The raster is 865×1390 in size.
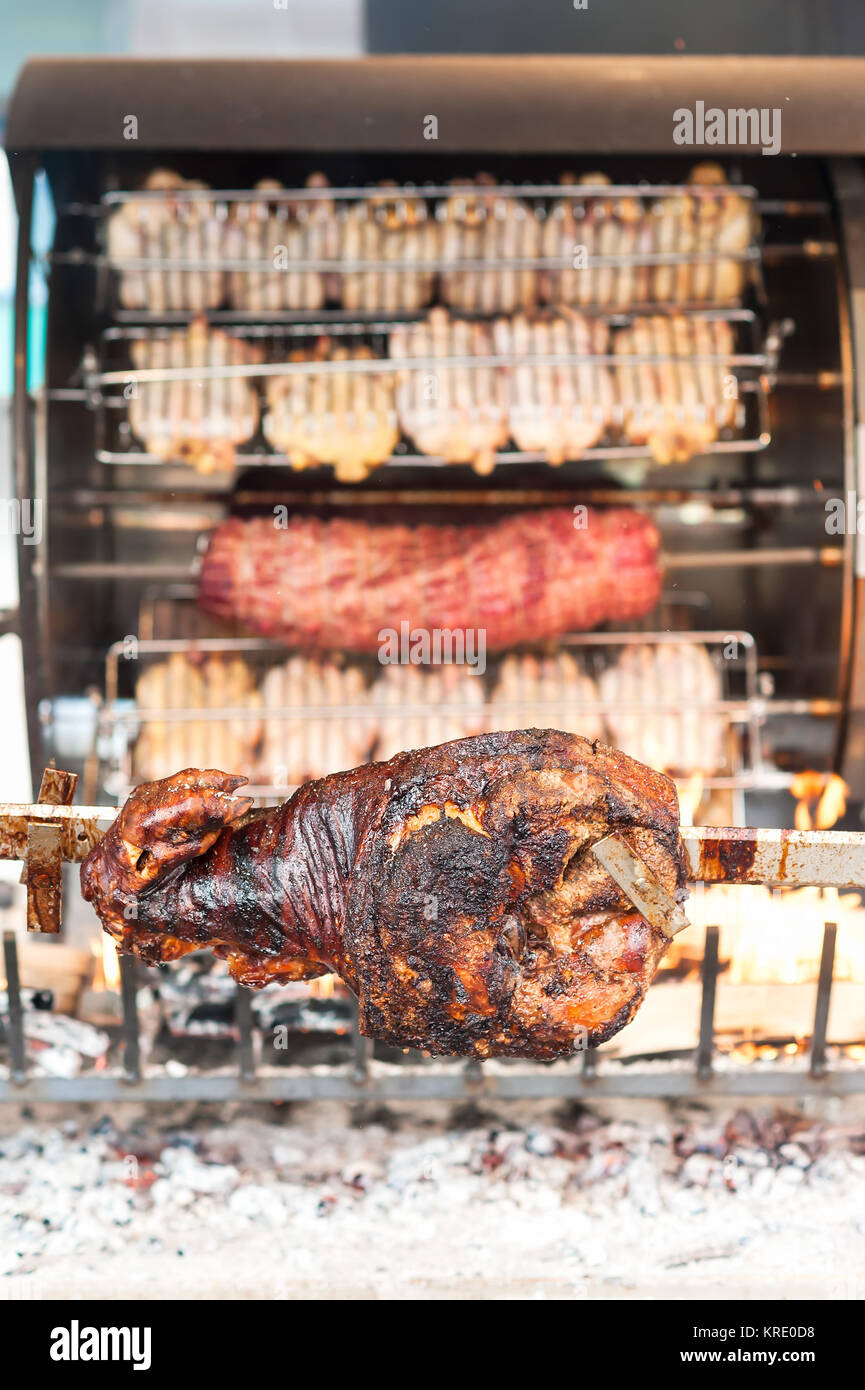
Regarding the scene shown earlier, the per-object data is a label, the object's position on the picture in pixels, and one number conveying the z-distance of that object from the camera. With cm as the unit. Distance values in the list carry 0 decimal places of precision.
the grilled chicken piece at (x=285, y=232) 371
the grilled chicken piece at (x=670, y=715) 389
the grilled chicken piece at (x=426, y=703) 390
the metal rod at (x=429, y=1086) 256
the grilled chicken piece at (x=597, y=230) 374
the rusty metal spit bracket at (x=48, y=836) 170
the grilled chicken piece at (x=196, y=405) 371
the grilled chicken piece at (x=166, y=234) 368
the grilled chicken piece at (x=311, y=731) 385
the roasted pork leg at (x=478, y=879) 155
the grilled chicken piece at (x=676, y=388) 372
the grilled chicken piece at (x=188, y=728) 387
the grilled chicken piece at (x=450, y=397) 369
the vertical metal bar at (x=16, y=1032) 251
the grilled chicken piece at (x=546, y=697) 386
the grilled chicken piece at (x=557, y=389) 368
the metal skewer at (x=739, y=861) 152
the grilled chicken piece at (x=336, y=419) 369
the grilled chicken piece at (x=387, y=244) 371
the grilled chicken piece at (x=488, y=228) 371
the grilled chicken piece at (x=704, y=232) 371
